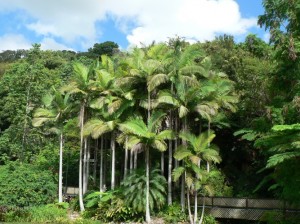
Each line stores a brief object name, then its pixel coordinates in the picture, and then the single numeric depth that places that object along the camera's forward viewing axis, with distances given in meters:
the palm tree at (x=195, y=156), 21.52
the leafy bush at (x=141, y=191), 21.86
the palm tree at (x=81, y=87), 25.30
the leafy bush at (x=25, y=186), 24.77
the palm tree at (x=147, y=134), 21.84
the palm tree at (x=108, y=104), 23.83
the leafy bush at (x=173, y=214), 22.14
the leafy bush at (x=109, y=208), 22.25
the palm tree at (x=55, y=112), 26.97
